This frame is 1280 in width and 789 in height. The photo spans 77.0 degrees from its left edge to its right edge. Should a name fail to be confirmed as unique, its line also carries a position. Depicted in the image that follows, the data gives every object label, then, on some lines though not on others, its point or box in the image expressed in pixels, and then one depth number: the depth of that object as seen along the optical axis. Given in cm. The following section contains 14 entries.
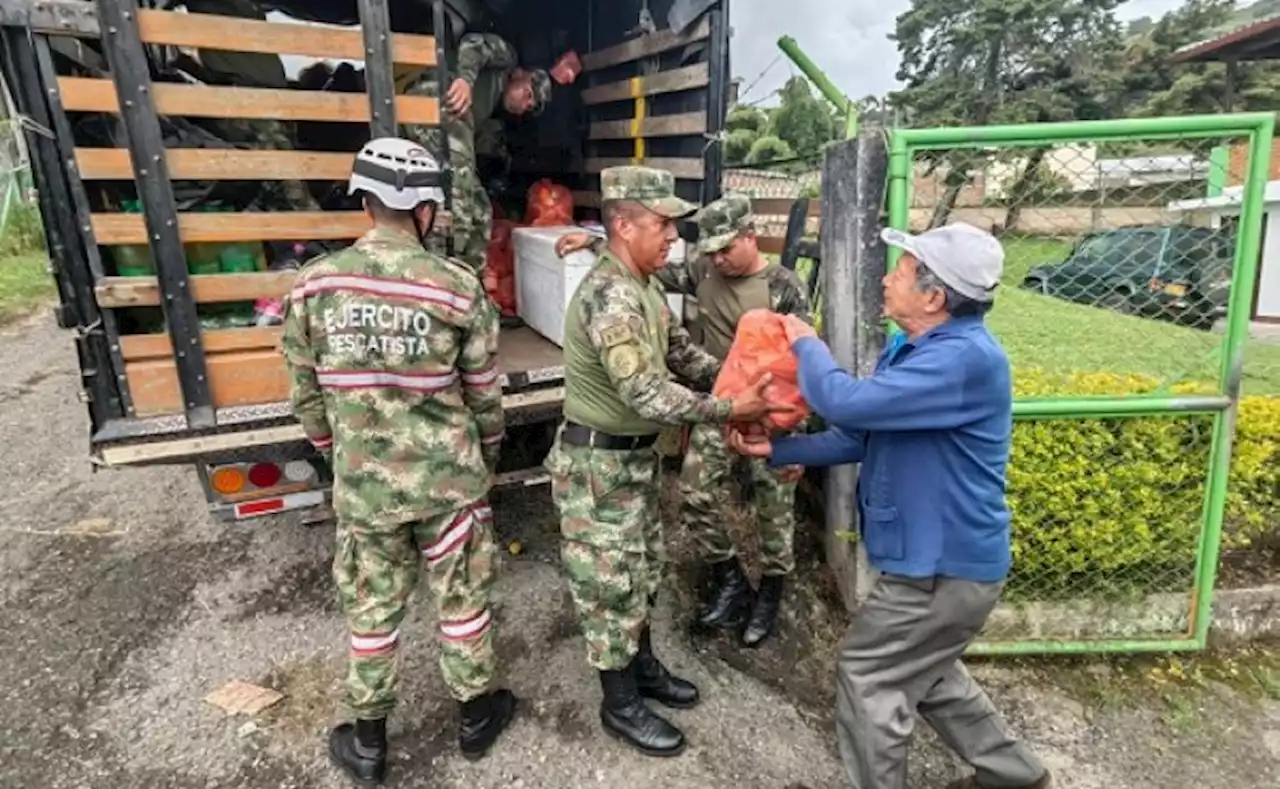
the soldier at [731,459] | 315
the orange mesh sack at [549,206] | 484
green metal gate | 265
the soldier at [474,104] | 328
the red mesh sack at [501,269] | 457
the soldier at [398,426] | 222
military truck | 238
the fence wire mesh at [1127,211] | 276
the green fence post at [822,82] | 362
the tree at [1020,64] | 3244
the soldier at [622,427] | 237
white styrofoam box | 343
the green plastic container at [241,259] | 278
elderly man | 194
